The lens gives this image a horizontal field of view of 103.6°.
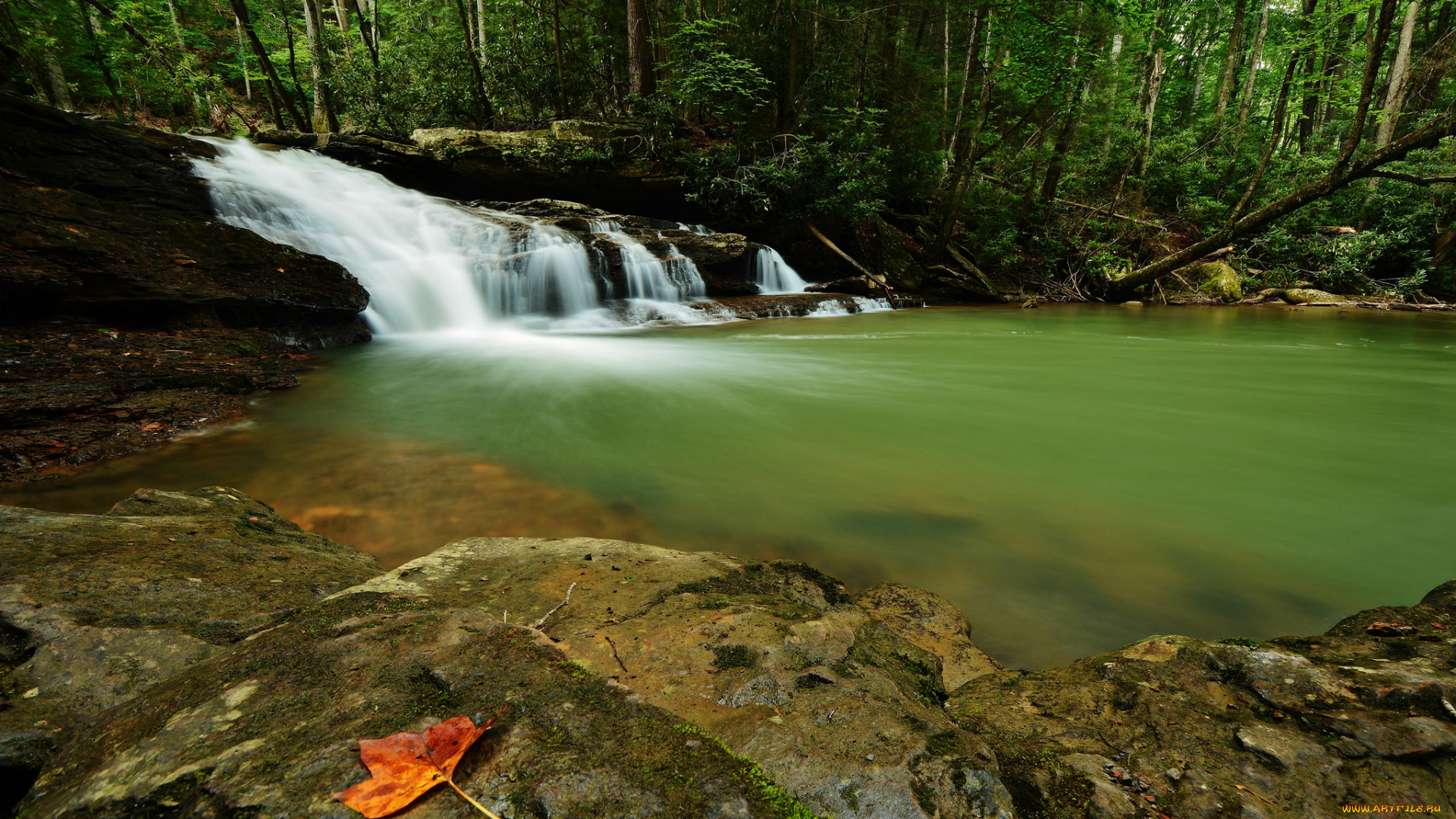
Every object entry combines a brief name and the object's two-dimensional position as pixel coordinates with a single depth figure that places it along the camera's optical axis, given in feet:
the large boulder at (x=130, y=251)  17.84
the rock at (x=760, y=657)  3.40
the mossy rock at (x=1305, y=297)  44.42
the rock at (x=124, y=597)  3.73
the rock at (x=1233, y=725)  3.65
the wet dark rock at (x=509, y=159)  39.70
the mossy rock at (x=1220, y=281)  46.91
